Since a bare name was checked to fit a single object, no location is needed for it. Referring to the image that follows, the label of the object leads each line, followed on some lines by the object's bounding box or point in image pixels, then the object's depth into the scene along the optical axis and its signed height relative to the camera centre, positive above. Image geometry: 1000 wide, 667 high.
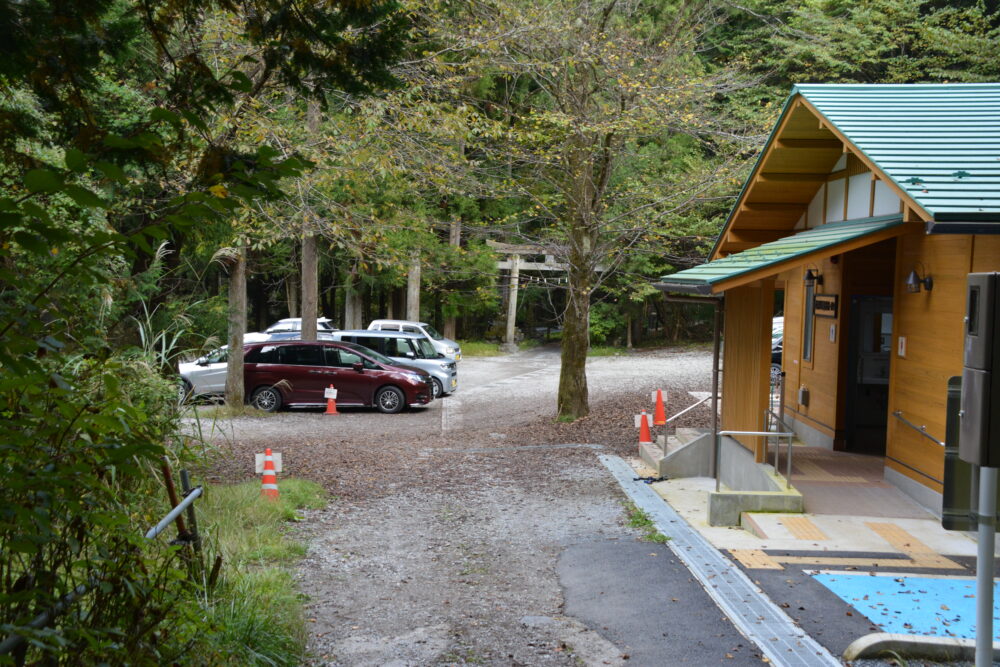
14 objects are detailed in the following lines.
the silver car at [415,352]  23.70 -0.85
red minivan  21.42 -1.43
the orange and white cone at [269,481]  10.33 -1.95
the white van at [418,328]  29.44 -0.26
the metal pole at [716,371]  11.95 -0.56
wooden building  8.91 +0.93
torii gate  35.34 +2.29
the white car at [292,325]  31.28 -0.28
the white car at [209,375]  22.28 -1.53
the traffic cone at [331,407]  21.00 -2.10
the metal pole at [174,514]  4.17 -1.06
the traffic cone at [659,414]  16.45 -1.58
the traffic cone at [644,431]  14.35 -1.66
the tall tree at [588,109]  15.41 +4.07
